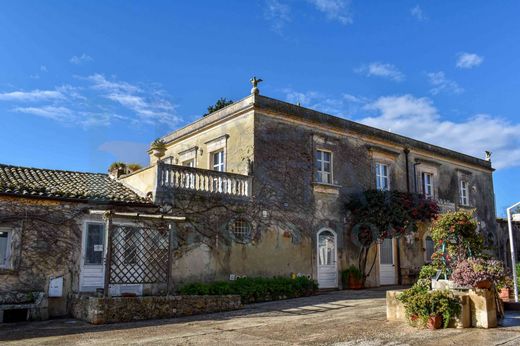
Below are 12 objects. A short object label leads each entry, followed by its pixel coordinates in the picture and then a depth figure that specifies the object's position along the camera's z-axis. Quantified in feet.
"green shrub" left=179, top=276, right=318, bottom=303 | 44.17
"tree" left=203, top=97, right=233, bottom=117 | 105.19
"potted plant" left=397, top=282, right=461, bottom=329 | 28.86
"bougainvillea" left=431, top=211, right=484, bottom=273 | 32.81
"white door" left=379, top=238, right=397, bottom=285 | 64.13
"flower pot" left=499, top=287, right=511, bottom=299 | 38.65
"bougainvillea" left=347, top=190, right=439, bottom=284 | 59.16
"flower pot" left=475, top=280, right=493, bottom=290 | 29.30
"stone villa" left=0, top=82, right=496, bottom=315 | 41.96
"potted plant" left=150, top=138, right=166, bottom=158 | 48.98
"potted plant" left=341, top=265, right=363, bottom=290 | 58.75
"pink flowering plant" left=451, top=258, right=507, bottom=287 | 29.30
